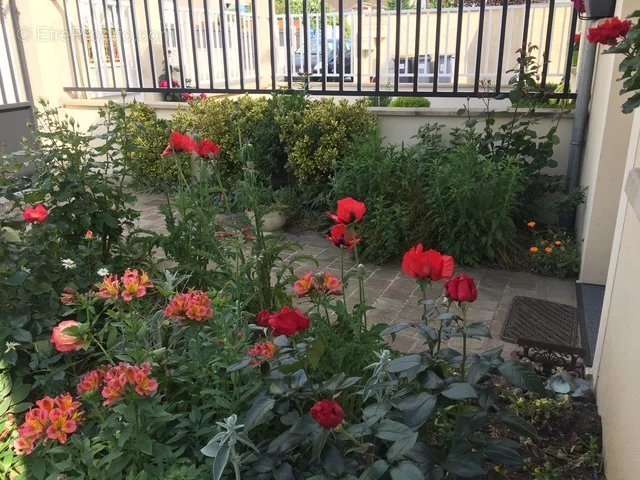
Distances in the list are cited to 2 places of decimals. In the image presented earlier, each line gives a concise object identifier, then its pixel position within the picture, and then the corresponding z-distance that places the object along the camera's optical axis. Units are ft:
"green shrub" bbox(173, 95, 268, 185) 15.65
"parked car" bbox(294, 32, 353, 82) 24.45
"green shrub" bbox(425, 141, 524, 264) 11.55
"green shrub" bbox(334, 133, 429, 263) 11.93
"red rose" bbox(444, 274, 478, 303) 4.40
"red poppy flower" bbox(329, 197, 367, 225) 5.35
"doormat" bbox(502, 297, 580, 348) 9.00
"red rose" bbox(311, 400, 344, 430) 3.81
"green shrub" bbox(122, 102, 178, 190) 16.79
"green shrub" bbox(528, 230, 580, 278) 11.37
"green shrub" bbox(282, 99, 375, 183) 14.11
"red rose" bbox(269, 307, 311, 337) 4.44
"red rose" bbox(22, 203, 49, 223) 6.88
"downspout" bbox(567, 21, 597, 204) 12.72
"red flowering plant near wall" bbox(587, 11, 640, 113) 4.42
